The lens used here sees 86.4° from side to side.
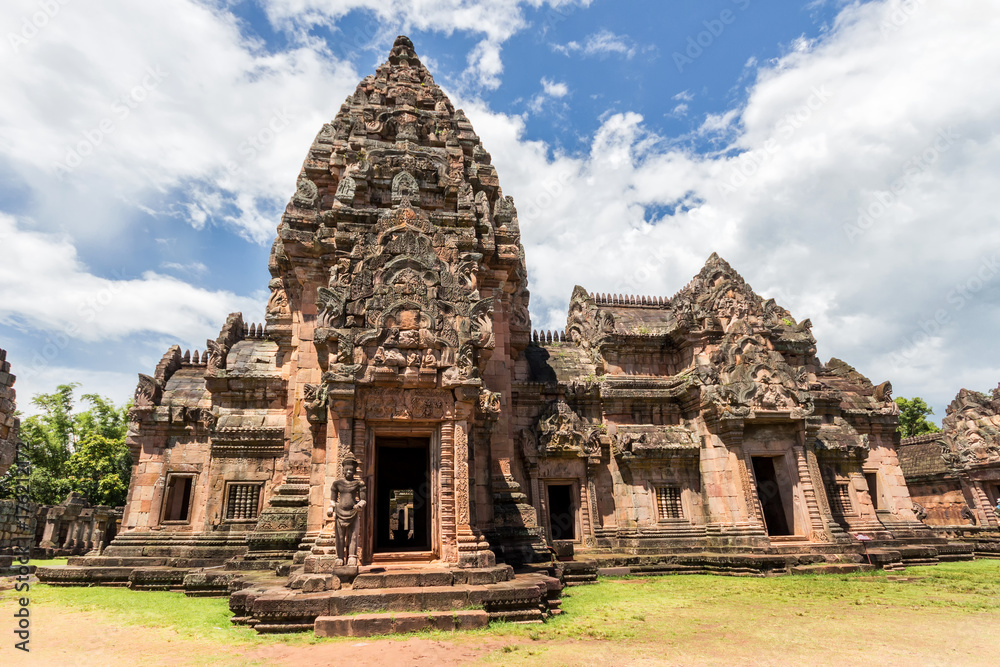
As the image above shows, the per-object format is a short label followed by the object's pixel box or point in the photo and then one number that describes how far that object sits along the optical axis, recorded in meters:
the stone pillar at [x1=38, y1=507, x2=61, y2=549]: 24.47
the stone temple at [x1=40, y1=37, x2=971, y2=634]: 9.16
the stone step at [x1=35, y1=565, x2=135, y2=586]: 13.99
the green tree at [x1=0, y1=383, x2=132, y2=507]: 30.05
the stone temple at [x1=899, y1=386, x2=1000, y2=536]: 20.70
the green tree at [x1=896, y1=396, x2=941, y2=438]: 43.56
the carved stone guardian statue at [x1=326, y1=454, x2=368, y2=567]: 8.29
